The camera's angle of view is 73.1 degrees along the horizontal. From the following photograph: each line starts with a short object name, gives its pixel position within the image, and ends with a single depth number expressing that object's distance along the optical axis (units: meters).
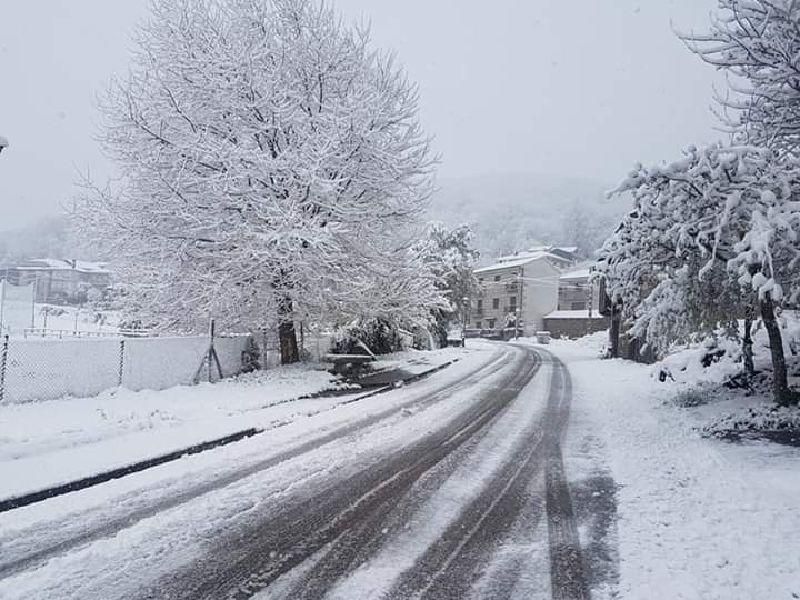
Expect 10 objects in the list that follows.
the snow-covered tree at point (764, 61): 7.80
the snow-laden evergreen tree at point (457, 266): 39.78
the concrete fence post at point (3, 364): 9.27
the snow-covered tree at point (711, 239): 7.41
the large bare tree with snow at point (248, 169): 13.69
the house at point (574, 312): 54.75
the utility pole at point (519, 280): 64.56
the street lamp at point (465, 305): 42.86
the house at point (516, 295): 65.31
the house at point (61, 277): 92.81
